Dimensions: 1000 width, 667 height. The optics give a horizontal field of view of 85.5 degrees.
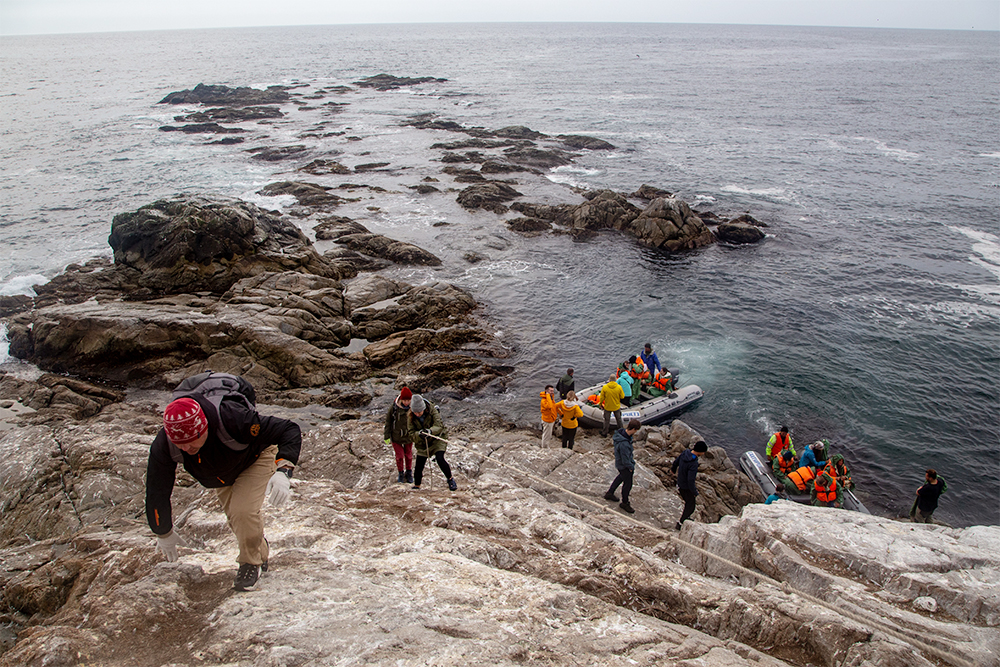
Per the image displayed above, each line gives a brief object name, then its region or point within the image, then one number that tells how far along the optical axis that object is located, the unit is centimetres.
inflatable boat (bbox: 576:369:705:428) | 1705
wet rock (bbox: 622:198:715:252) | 3106
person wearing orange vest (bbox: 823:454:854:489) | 1284
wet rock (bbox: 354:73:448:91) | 9345
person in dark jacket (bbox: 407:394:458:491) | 874
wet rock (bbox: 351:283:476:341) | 2059
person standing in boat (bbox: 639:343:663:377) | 1812
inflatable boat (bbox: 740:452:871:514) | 1335
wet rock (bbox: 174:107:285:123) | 6247
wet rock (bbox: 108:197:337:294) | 2186
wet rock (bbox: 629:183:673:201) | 3739
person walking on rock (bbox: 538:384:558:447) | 1309
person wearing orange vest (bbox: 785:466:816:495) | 1338
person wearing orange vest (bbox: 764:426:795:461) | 1456
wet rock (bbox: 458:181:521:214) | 3603
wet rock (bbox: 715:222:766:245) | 3136
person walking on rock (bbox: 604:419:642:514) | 1004
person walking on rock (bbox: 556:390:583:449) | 1268
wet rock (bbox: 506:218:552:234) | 3281
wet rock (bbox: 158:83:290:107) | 7406
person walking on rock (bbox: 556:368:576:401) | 1459
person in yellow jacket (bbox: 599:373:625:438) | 1367
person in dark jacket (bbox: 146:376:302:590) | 419
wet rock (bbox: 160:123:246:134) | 5700
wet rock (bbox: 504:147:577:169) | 4581
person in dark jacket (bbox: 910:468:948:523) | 1248
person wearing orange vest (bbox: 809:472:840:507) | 1261
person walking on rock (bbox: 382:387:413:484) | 888
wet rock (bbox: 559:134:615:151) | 5131
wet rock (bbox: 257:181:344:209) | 3578
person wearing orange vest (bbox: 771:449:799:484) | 1409
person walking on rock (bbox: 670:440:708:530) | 1001
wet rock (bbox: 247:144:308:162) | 4675
